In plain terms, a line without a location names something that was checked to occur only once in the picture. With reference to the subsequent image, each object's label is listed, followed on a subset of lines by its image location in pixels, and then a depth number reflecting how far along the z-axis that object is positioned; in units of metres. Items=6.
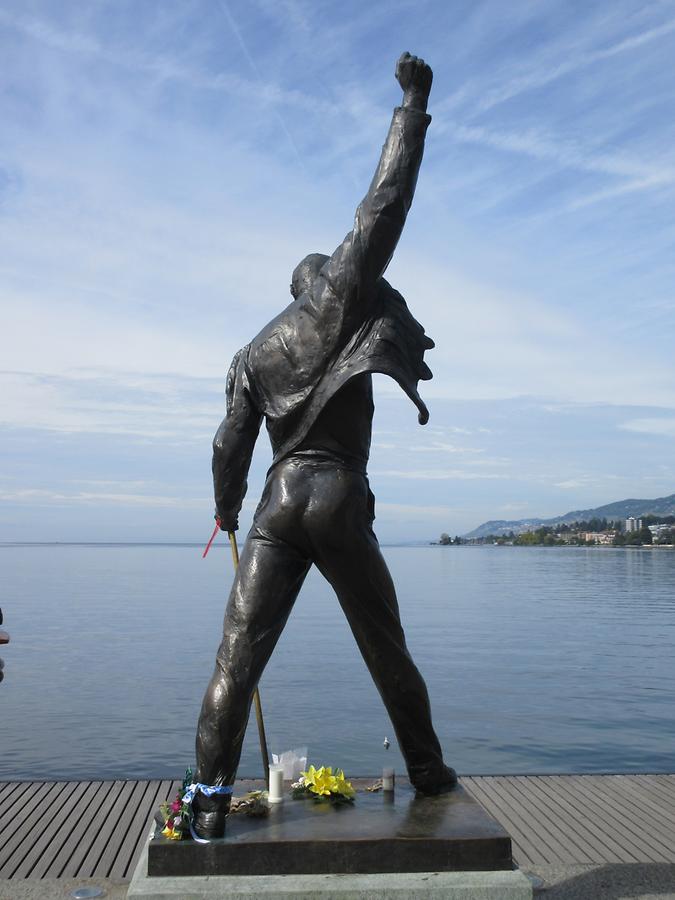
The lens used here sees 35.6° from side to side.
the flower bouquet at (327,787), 5.21
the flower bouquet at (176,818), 4.64
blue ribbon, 4.75
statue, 4.94
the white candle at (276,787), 5.17
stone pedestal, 4.52
